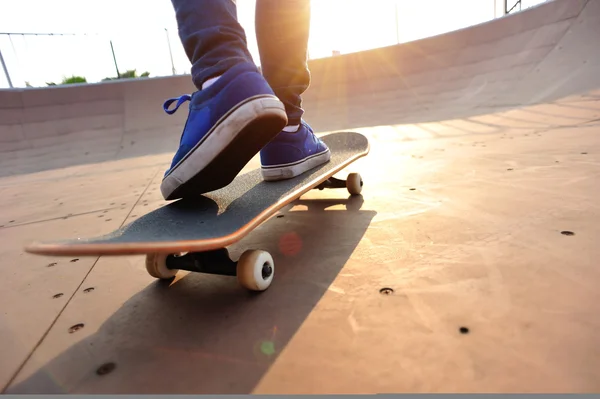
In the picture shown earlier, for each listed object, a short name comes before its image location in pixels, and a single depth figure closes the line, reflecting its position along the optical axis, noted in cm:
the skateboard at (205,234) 57
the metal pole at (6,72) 822
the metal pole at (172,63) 991
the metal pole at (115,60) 1027
